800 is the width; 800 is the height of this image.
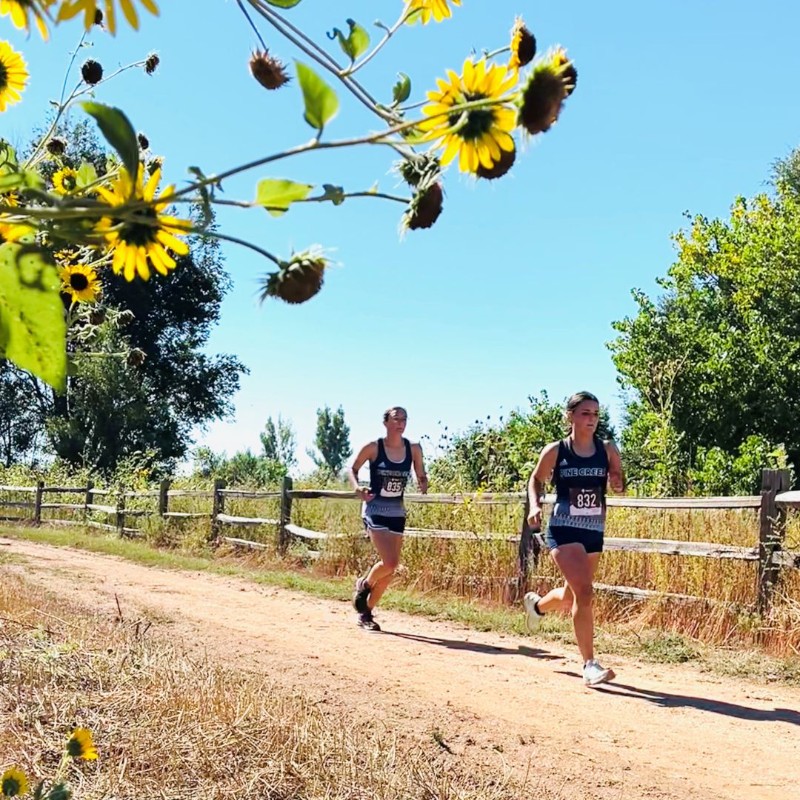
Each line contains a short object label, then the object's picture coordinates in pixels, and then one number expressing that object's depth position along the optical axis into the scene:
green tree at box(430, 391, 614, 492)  11.41
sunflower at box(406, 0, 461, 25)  1.06
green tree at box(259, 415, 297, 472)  59.60
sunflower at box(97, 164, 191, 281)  0.73
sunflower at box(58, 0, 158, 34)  0.61
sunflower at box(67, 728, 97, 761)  1.89
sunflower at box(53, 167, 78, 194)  1.33
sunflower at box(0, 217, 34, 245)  0.82
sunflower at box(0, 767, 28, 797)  1.58
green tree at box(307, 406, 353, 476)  64.81
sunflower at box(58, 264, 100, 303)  1.67
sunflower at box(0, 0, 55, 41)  0.62
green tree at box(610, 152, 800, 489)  23.67
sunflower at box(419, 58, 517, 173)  0.78
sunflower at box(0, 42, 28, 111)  1.33
